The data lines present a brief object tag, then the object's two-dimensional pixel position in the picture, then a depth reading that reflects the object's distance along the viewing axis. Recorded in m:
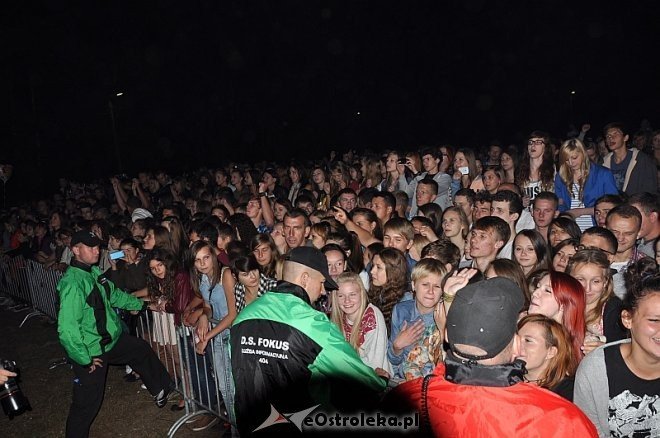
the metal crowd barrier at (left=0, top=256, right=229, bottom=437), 5.02
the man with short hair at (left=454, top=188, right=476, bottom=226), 6.49
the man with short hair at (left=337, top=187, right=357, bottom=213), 7.62
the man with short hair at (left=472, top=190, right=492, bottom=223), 5.81
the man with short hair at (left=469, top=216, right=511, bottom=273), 4.73
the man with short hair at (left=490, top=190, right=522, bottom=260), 5.46
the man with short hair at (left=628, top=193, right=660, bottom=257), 4.71
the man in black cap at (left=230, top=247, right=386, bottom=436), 2.80
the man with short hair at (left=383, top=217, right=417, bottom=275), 5.22
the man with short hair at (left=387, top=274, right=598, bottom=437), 1.80
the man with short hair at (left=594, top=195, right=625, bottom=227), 5.02
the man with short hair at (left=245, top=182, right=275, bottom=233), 7.68
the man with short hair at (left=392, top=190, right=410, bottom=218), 7.43
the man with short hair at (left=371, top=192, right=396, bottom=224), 6.64
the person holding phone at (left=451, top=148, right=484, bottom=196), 7.90
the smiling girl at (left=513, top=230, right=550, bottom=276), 4.41
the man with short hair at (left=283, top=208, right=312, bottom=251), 5.90
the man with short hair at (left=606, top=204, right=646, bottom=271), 4.35
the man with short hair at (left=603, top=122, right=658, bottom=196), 6.29
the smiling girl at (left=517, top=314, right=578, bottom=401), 2.83
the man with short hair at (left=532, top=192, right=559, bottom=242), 5.36
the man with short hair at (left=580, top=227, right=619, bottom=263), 4.05
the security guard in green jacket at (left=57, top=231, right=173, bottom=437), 4.79
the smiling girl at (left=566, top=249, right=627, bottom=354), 3.47
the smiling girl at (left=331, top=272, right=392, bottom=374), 3.92
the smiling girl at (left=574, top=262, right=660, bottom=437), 2.49
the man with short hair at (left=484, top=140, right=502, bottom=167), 11.55
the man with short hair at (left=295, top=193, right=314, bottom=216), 7.89
